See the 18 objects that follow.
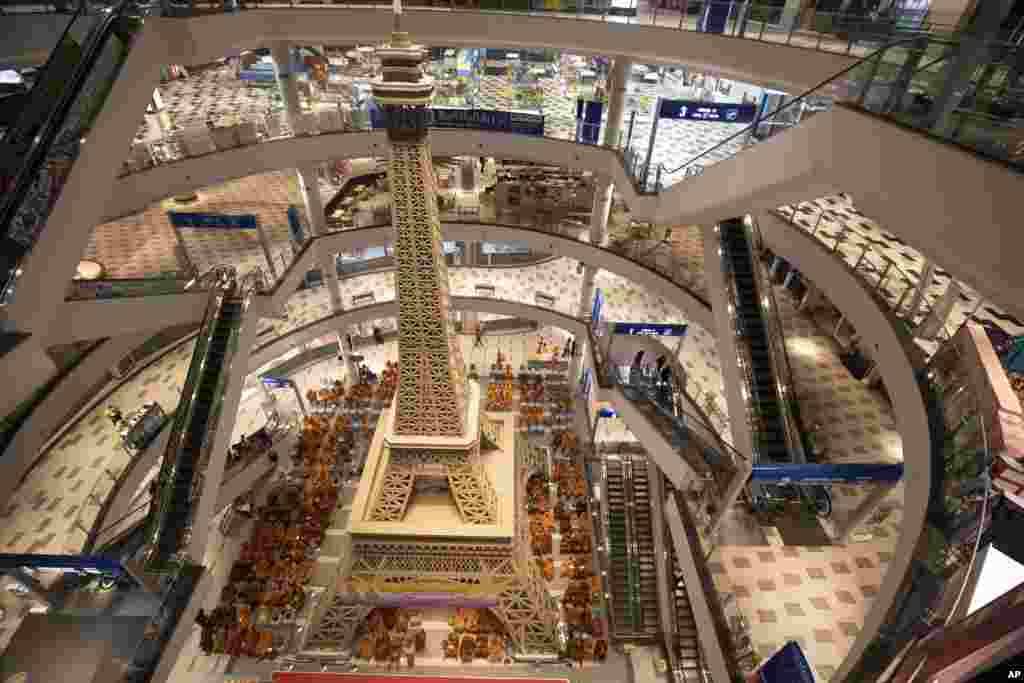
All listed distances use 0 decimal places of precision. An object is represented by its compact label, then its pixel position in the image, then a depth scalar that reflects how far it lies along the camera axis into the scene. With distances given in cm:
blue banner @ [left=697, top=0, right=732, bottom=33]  1051
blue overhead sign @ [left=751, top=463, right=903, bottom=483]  729
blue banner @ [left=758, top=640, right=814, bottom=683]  566
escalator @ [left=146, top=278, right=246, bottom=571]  828
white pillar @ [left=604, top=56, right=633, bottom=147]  1284
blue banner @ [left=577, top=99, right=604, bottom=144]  1354
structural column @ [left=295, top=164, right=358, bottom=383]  1430
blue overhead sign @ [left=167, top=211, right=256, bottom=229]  1289
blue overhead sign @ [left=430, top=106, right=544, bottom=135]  1388
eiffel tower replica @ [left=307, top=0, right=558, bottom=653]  1116
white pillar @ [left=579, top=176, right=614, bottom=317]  1471
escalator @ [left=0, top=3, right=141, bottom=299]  566
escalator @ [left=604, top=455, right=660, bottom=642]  1223
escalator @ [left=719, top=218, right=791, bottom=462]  995
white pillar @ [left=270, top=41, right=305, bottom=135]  1219
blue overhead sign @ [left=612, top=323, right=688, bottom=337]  1440
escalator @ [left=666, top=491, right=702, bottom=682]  1141
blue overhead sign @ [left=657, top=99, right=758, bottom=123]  1077
